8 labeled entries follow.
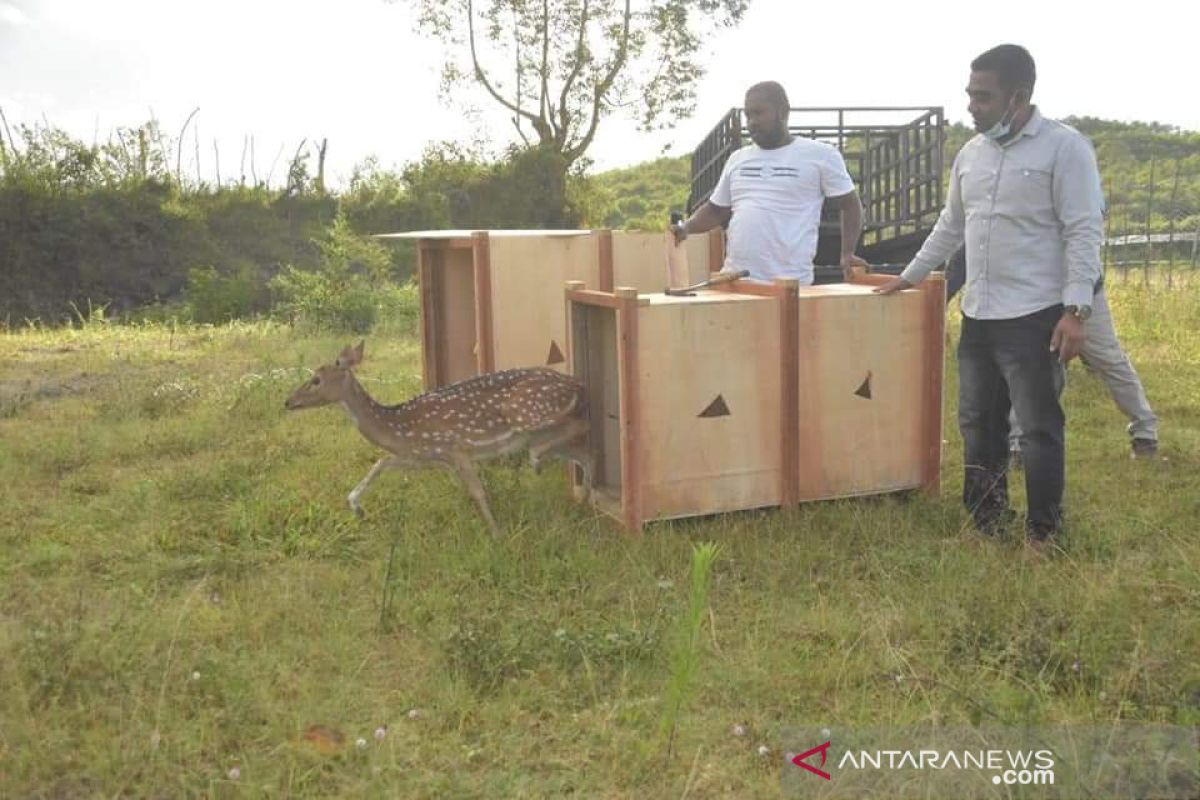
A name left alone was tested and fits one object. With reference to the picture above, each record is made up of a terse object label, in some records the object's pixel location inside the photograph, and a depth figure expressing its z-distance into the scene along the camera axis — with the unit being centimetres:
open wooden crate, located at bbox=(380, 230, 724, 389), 719
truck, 1158
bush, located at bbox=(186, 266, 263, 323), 1802
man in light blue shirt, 509
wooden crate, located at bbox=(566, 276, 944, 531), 570
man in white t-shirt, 655
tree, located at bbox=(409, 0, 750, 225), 2512
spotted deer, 604
